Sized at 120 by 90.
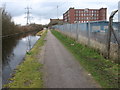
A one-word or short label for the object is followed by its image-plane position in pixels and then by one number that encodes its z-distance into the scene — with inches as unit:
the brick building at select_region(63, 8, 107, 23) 2530.9
